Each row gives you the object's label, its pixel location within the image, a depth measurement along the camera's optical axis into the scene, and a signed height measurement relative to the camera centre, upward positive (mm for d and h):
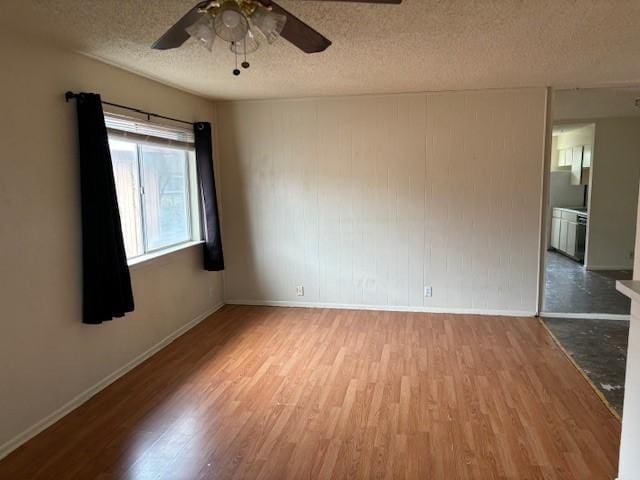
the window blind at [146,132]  3400 +474
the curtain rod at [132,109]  2932 +621
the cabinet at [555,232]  8180 -1029
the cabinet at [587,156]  6918 +316
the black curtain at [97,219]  2977 -205
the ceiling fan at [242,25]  1677 +636
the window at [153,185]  3609 +22
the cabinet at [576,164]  7473 +196
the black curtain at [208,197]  4637 -120
